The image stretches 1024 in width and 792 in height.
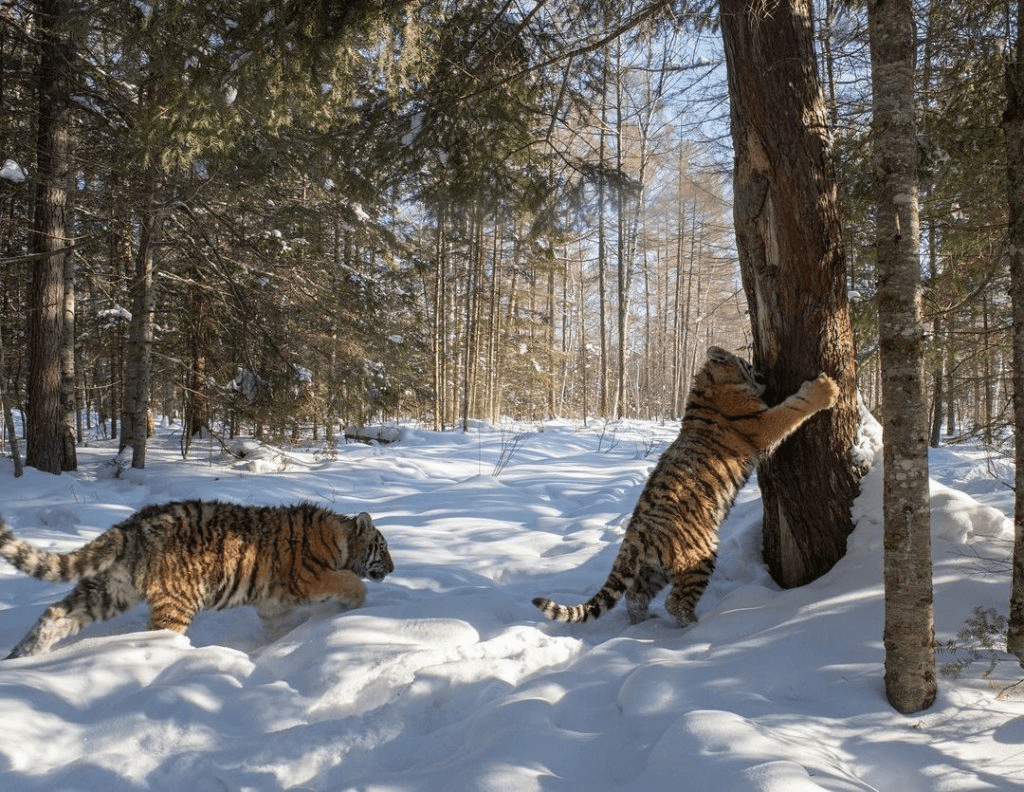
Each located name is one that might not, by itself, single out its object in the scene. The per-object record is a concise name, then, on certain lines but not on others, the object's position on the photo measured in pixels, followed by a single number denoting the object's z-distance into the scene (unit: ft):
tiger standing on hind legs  14.74
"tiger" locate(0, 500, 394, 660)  13.42
